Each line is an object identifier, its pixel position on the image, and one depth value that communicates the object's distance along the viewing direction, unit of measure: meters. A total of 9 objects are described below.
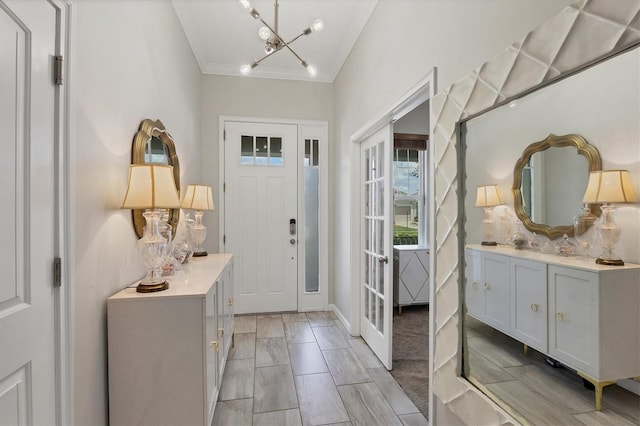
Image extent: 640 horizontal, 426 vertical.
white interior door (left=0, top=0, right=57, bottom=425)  0.96
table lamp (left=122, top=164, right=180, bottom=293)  1.57
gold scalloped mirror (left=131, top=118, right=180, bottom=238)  1.90
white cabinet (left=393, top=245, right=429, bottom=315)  4.03
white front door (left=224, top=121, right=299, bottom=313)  3.91
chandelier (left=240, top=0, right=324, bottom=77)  2.19
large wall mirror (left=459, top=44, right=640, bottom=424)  0.84
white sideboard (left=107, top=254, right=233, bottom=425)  1.53
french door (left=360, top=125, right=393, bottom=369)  2.60
